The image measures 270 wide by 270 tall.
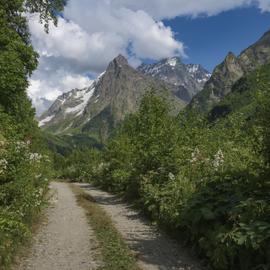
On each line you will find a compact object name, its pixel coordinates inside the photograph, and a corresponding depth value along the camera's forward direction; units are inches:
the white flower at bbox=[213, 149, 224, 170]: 369.1
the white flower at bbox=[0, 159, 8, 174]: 297.3
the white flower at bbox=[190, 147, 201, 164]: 425.6
